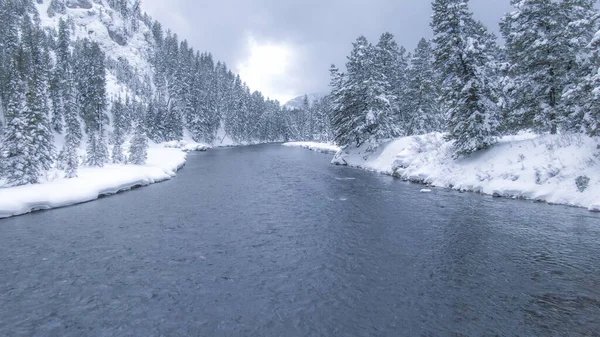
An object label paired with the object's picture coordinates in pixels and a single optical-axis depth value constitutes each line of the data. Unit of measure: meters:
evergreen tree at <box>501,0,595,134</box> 21.03
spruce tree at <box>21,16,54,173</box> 20.58
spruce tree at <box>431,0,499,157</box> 24.53
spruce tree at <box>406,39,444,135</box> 45.12
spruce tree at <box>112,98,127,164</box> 34.97
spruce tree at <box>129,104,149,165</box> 34.12
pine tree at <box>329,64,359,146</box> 43.41
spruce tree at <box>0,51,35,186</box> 19.31
